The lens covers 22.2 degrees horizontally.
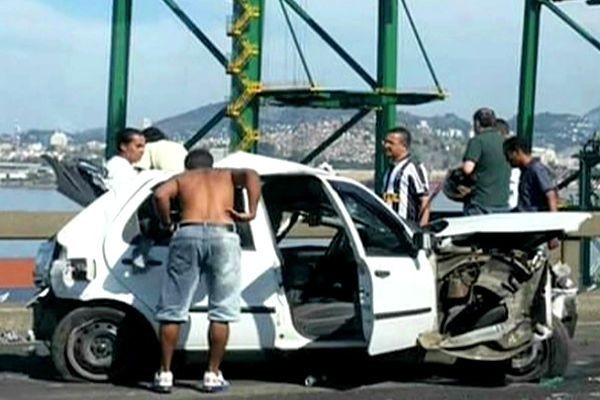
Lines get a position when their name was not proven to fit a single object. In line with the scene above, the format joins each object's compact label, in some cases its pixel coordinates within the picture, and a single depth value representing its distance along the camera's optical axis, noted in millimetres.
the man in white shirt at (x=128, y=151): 11443
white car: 10188
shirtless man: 9820
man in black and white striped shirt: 12117
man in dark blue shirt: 12227
